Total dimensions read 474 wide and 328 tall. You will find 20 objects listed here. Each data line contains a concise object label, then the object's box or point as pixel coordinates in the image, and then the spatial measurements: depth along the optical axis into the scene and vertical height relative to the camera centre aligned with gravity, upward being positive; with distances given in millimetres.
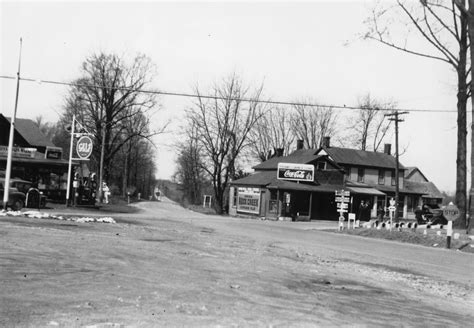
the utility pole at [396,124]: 48106 +8269
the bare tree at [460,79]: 32344 +8587
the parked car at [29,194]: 30297 +25
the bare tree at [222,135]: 64125 +8337
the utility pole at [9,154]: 25281 +1774
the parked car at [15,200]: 27344 -332
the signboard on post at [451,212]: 24312 +470
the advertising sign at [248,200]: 55250 +906
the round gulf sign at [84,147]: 32969 +3010
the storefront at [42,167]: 41625 +2087
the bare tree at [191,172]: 69375 +5878
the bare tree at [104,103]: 63594 +11163
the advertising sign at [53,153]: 43469 +3319
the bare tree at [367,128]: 81688 +13083
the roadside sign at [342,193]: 36156 +1439
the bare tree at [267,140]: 80312 +10243
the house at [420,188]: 69688 +4259
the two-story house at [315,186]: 53406 +2852
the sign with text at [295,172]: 54250 +3904
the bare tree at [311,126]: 81938 +12793
